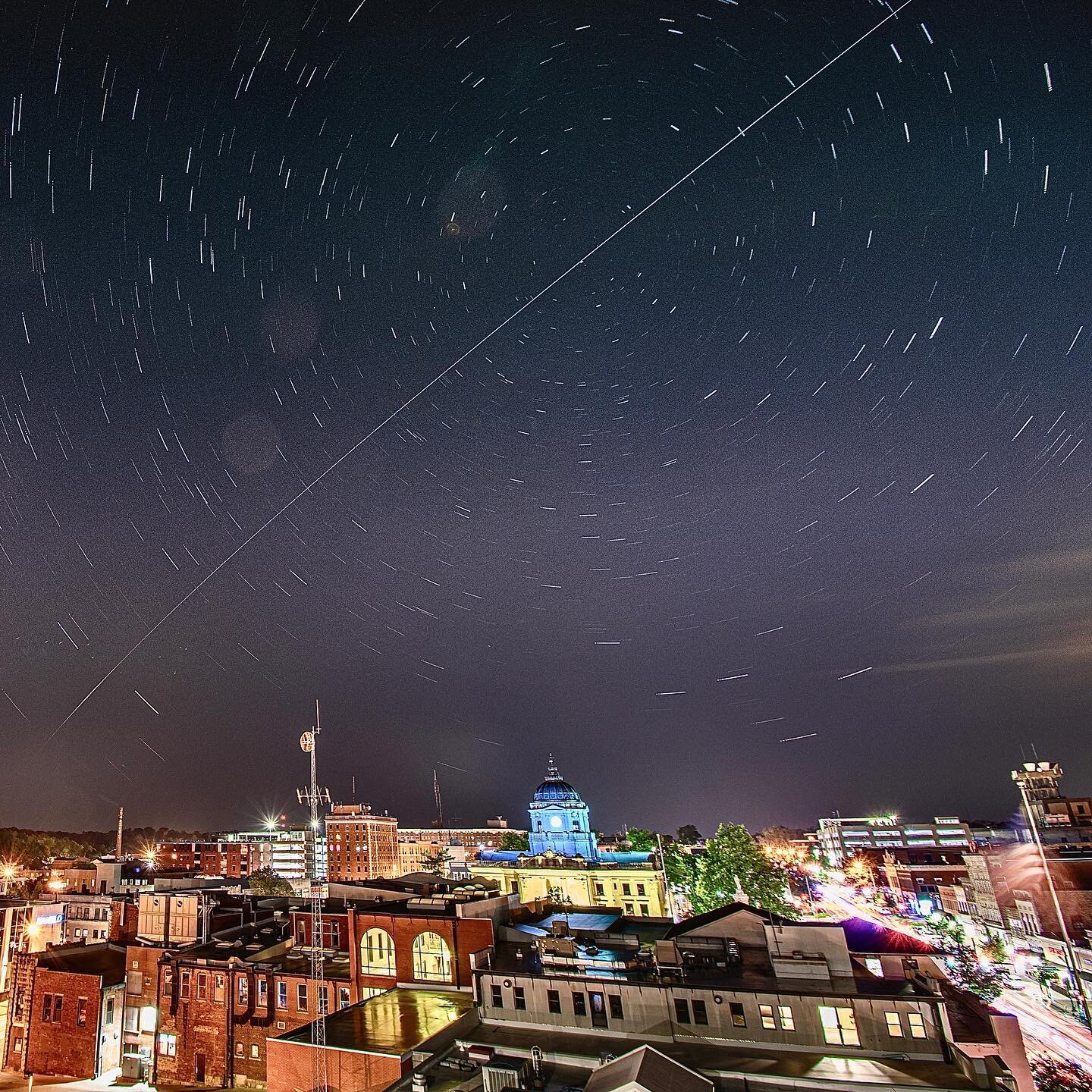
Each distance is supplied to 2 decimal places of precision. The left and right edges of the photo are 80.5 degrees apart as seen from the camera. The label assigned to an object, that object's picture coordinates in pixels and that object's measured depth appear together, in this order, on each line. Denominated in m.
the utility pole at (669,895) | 91.56
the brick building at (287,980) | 38.50
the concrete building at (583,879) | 91.00
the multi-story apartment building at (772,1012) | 24.55
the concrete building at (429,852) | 162.50
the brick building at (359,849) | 164.50
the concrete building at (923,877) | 105.50
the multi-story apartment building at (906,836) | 157.50
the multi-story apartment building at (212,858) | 158.12
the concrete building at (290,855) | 181.75
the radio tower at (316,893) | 38.06
